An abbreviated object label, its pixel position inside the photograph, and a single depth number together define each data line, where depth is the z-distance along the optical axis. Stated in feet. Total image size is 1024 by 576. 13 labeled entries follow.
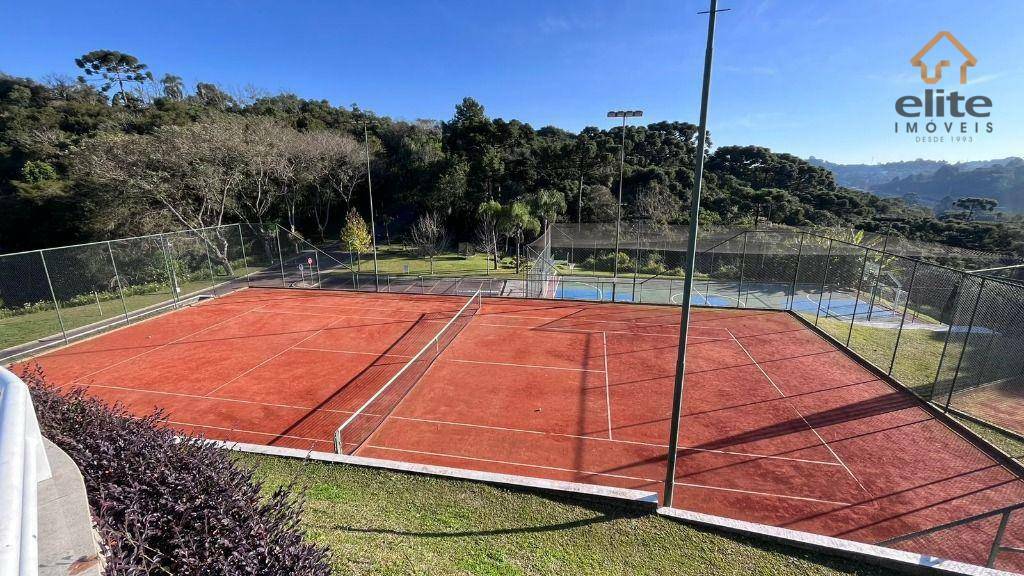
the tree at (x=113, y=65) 195.83
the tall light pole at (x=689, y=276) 17.67
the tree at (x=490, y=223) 121.19
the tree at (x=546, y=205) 128.98
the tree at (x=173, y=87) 196.32
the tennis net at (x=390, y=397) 32.76
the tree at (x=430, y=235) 136.46
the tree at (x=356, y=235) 113.72
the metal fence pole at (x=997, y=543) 18.81
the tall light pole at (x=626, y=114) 81.76
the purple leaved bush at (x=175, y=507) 10.69
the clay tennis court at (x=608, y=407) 28.04
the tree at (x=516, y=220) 117.60
